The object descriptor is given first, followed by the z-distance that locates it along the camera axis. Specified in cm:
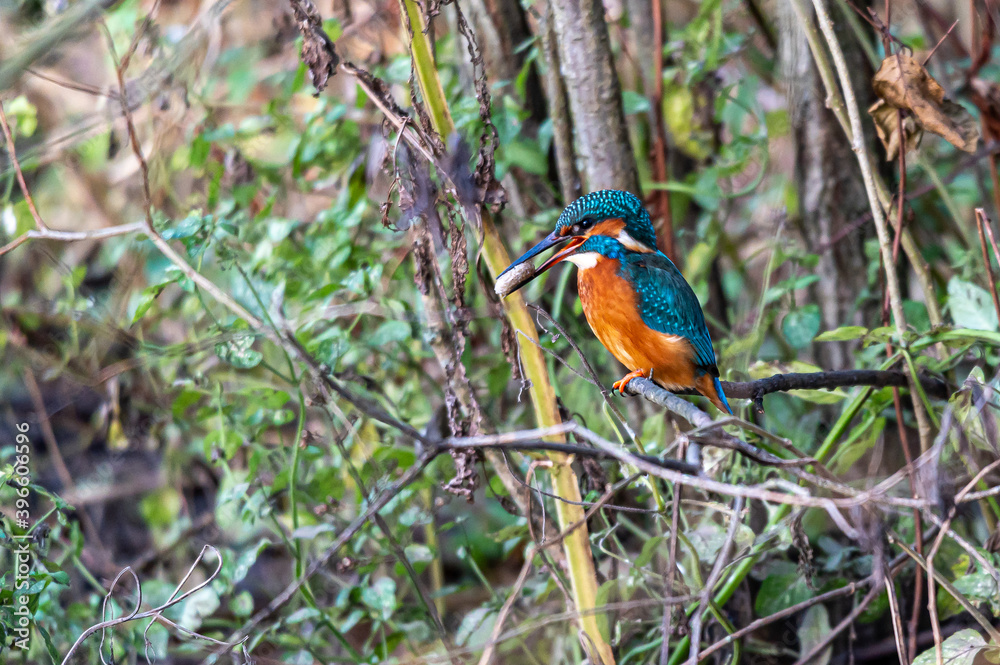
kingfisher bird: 720
